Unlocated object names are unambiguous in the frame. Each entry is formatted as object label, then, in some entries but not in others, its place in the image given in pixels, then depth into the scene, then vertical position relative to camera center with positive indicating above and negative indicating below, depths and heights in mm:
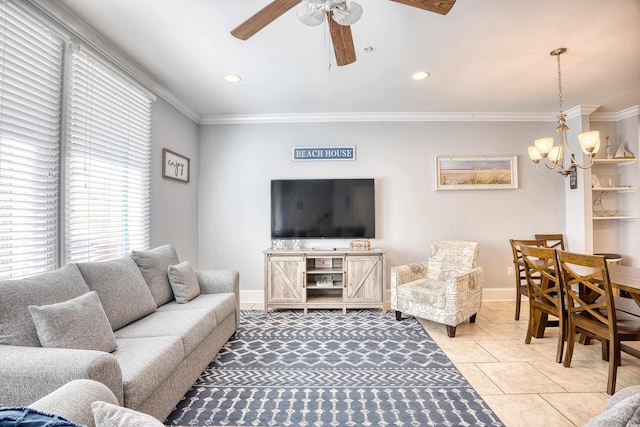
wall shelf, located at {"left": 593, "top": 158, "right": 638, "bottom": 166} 3875 +747
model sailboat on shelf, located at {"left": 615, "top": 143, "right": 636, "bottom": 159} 3872 +847
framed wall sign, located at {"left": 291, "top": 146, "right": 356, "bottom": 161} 4141 +937
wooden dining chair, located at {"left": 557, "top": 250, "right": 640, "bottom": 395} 1941 -740
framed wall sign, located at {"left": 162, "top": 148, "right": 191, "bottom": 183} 3340 +665
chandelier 2531 +665
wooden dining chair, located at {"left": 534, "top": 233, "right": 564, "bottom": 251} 3898 -293
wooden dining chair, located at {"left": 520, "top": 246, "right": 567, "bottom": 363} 2361 -707
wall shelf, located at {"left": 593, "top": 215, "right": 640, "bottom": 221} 3803 -14
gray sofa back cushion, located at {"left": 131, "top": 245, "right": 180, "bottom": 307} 2514 -456
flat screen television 4047 +136
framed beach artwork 4109 +640
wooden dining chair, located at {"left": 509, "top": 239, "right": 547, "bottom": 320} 3268 -516
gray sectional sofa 1213 -630
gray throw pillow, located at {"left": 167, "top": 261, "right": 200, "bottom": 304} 2625 -589
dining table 1892 -464
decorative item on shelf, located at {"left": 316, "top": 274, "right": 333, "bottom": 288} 3744 -825
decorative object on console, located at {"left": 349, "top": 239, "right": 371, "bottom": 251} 3826 -357
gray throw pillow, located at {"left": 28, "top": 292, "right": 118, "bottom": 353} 1426 -544
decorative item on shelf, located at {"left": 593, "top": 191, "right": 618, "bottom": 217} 4070 +117
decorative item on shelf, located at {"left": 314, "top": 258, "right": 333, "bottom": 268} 3869 -597
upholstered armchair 2952 -770
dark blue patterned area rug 1802 -1228
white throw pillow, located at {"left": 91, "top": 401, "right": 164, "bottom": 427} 617 -431
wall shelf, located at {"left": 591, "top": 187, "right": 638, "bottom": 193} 3831 +361
